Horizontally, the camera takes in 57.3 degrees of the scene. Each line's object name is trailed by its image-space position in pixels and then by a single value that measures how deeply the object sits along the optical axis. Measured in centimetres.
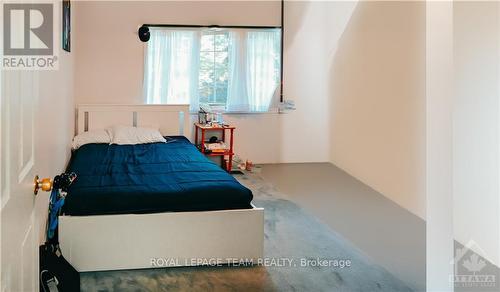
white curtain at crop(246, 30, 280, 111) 617
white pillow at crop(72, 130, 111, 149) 489
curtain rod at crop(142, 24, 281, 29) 587
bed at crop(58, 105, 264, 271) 277
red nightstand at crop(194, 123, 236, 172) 582
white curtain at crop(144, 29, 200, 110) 587
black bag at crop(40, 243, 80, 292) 226
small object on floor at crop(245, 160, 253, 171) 613
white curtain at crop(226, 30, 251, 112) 611
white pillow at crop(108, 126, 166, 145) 498
